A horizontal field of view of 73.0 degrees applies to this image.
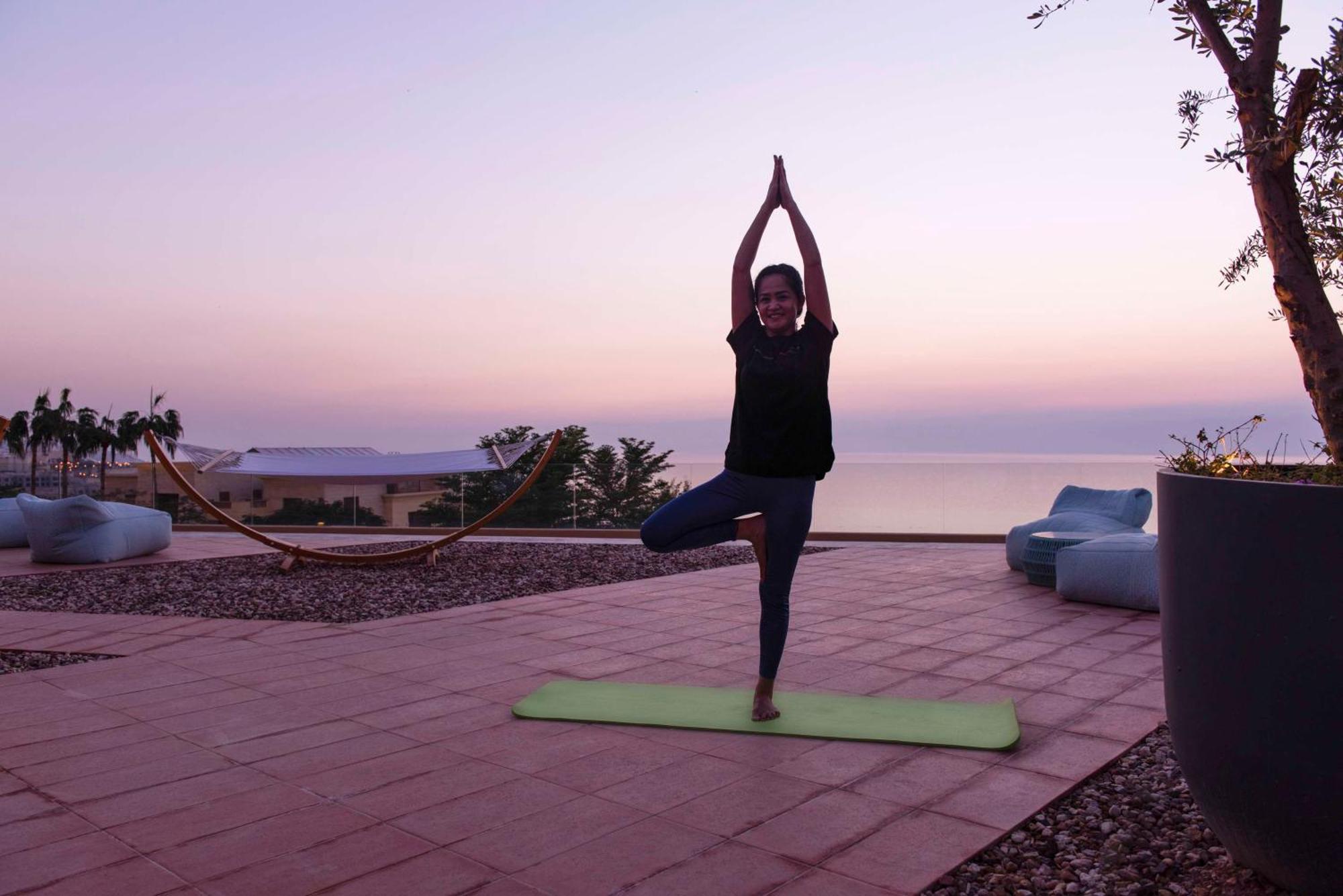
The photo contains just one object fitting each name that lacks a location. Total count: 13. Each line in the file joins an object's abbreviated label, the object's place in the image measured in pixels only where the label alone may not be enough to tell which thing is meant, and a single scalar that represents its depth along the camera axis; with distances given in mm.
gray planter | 1302
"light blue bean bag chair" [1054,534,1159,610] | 4691
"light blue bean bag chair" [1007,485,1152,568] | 5793
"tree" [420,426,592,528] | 9547
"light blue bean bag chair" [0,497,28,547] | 8453
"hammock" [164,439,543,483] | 7250
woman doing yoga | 2643
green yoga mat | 2596
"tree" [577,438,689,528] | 10070
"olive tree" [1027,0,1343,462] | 1573
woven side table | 5449
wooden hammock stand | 6590
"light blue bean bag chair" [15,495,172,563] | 7254
